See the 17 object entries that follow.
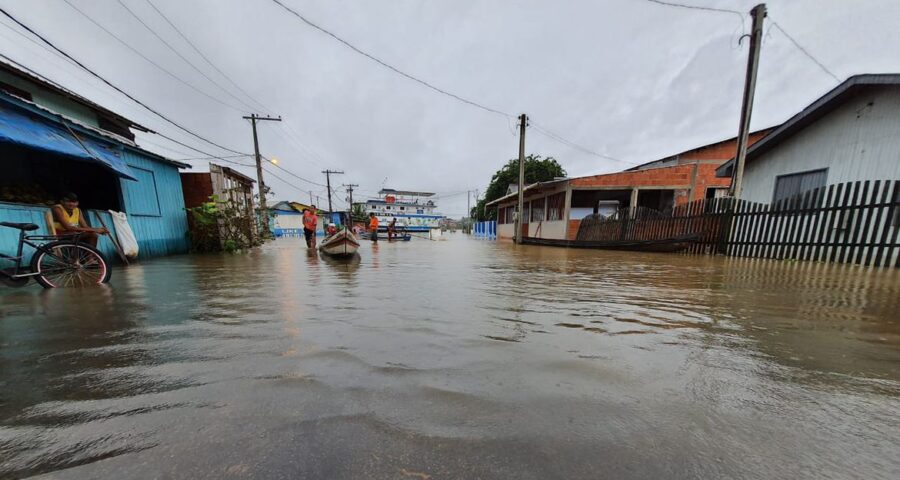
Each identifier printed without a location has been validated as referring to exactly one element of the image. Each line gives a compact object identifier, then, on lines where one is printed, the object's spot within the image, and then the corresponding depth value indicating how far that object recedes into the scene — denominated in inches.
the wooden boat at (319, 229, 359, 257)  343.6
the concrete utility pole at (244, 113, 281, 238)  622.0
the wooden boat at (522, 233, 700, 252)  372.2
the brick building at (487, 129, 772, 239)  576.0
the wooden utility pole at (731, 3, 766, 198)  310.7
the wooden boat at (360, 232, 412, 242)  1097.8
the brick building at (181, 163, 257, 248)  418.9
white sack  287.8
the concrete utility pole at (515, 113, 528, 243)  647.1
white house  269.6
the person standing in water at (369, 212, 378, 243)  719.1
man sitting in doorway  203.3
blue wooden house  213.0
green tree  1456.7
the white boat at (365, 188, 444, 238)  2204.7
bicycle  166.1
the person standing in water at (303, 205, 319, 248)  509.4
